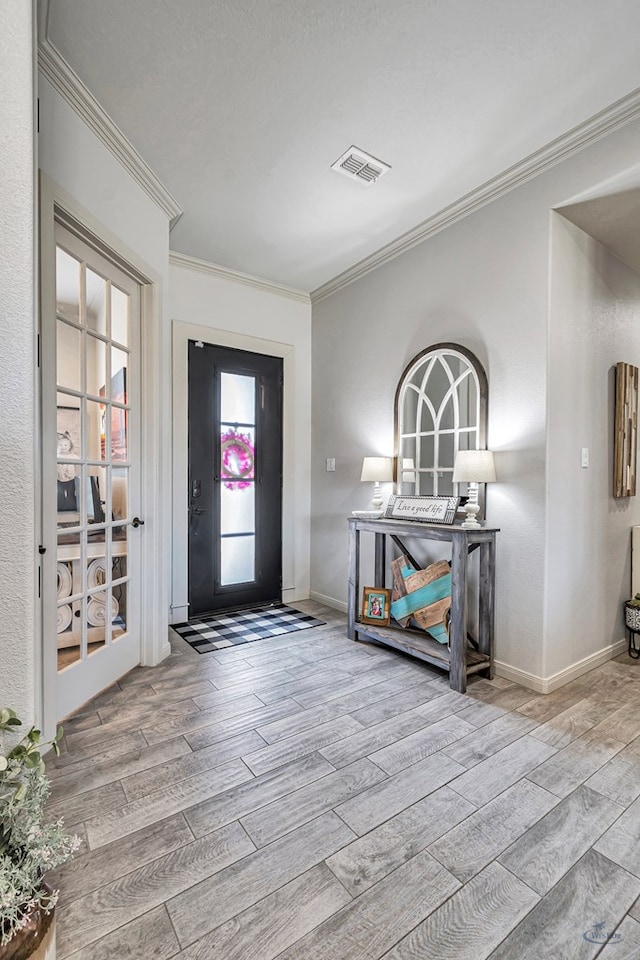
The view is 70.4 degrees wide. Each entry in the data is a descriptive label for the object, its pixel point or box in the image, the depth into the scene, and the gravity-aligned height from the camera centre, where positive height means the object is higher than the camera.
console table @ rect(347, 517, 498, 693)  2.42 -0.79
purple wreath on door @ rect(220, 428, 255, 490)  3.74 +0.12
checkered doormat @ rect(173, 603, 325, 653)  3.13 -1.15
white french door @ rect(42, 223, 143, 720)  1.97 +0.00
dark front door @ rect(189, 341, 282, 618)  3.59 -0.03
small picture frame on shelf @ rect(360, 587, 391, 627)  3.09 -0.90
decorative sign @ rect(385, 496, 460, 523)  2.70 -0.21
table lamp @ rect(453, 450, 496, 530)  2.51 +0.03
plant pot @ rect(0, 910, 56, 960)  0.89 -0.96
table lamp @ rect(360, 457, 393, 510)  3.23 +0.03
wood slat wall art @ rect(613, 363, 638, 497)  2.87 +0.28
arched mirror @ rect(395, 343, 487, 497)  2.77 +0.39
